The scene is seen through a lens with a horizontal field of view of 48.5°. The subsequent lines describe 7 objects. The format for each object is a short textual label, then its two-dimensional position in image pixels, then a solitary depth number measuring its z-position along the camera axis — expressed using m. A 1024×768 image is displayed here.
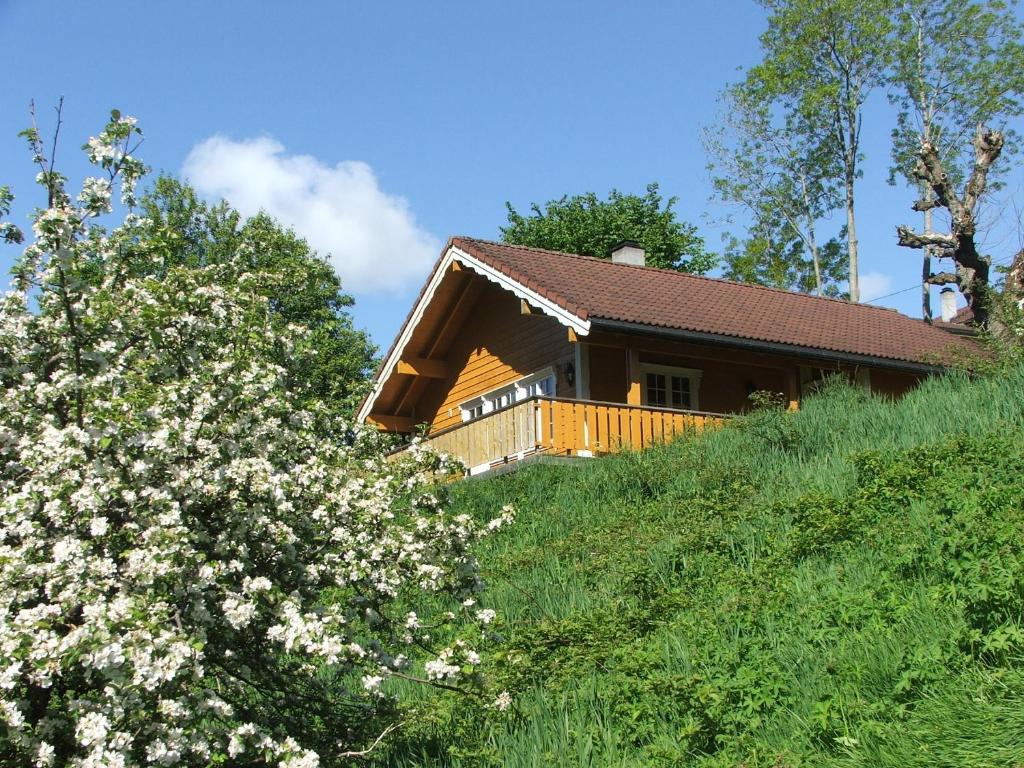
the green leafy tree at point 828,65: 36.81
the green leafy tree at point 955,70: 37.38
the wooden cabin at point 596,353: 18.78
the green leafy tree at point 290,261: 32.38
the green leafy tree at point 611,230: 37.75
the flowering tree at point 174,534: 5.59
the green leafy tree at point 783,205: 39.91
